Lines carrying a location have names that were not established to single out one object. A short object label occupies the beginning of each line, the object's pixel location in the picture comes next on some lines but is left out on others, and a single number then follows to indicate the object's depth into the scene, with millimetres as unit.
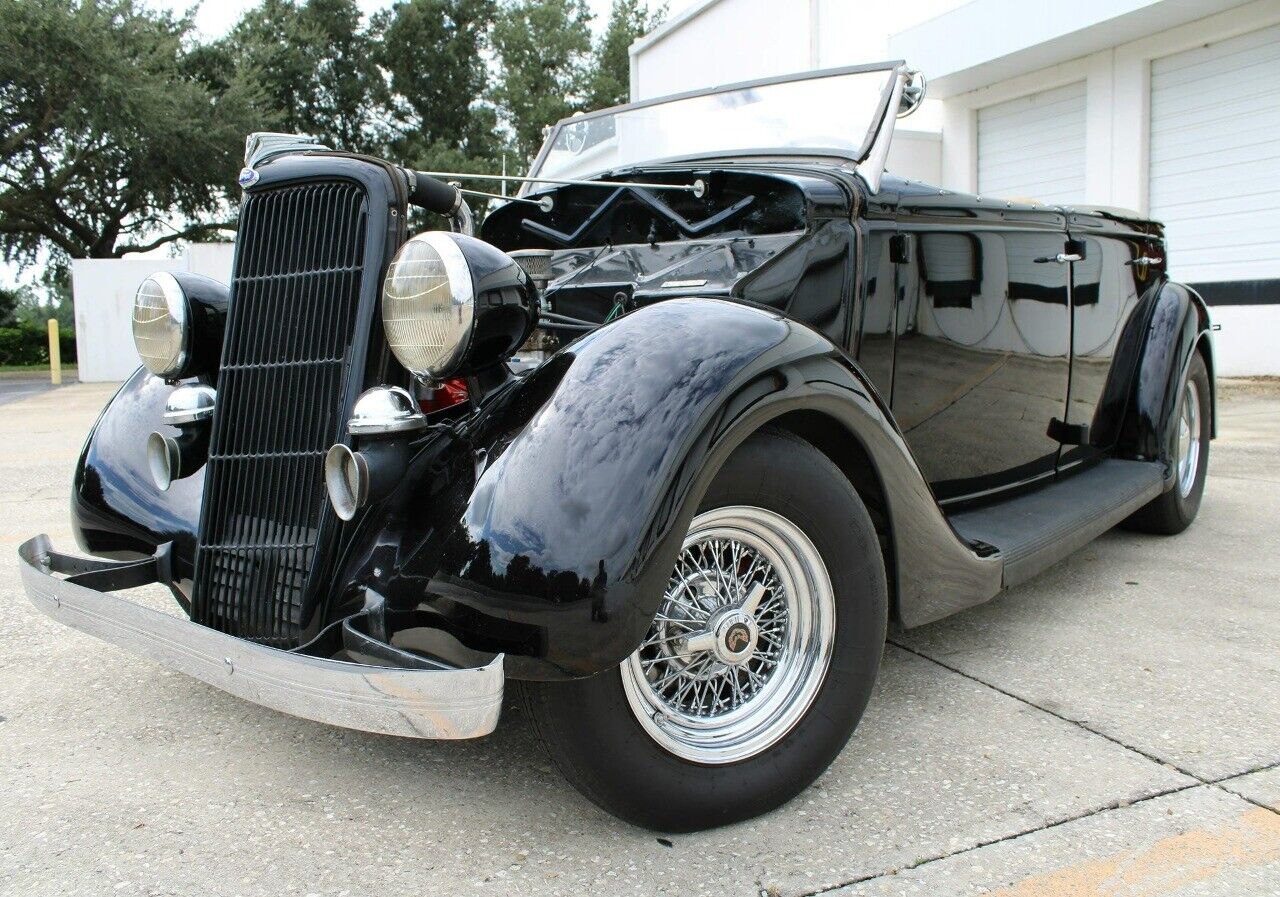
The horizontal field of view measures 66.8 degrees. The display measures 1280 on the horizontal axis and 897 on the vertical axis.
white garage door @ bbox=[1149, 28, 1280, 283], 10102
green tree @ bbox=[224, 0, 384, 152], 29984
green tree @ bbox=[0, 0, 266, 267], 20328
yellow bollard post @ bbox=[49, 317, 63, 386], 16469
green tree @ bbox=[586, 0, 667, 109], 37156
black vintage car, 1646
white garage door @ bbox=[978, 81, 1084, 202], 12188
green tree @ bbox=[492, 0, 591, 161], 35594
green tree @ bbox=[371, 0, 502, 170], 33812
